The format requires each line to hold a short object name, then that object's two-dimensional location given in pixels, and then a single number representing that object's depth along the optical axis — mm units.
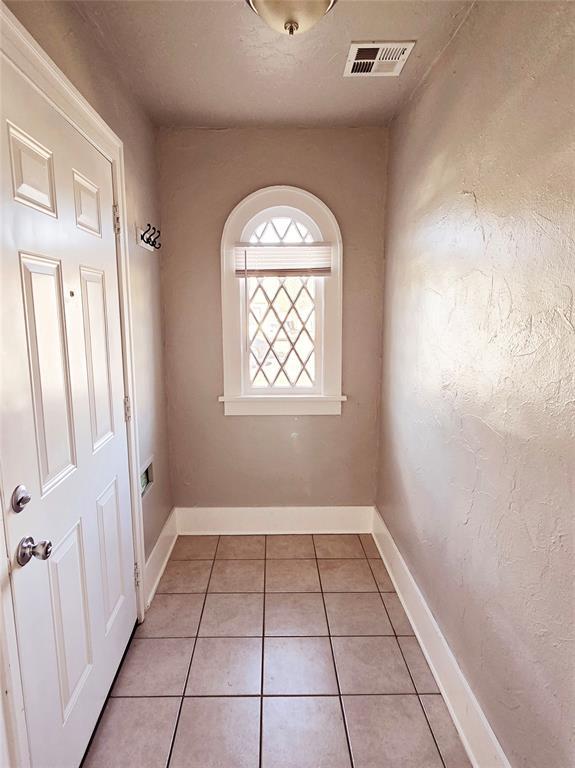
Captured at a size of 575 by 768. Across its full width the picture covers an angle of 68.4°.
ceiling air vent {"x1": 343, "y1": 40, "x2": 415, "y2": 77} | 1659
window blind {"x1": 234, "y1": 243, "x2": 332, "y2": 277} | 2529
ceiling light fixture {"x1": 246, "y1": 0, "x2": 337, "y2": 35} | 1241
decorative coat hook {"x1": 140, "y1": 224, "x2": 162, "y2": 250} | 2131
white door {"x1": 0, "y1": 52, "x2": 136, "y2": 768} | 1025
